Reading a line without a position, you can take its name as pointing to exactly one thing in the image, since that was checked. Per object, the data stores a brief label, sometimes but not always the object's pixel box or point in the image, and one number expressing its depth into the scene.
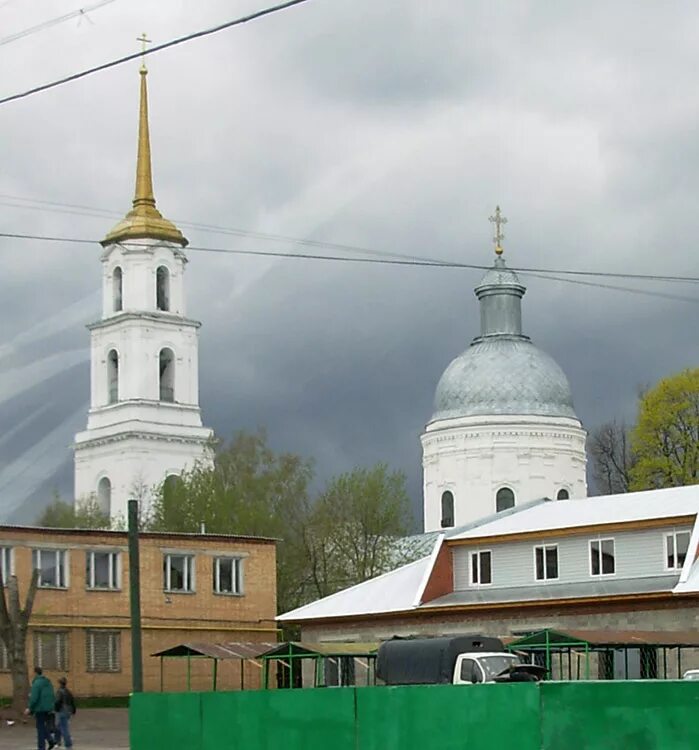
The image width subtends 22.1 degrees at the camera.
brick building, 61.47
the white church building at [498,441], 102.12
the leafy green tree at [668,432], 87.38
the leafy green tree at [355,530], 83.44
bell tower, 113.88
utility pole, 32.59
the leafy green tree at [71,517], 82.19
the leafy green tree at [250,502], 83.25
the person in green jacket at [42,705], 35.22
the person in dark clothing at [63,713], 37.91
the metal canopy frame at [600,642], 41.97
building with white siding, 50.06
